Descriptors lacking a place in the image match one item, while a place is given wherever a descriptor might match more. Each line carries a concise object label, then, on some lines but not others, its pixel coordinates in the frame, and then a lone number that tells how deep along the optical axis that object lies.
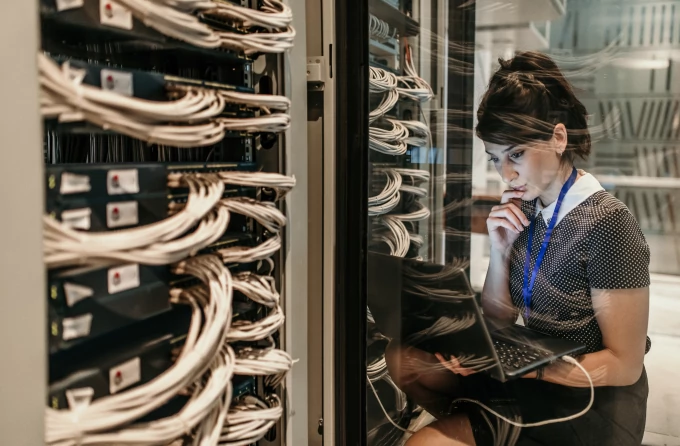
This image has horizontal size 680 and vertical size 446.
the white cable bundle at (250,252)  0.96
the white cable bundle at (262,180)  0.95
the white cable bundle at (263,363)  0.96
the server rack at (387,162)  1.26
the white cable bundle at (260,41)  0.96
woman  1.19
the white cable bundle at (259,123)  0.94
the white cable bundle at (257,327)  0.94
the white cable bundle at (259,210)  0.94
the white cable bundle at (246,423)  0.93
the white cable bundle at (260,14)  0.92
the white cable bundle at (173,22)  0.78
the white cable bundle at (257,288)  0.96
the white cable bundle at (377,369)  1.42
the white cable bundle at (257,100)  0.94
